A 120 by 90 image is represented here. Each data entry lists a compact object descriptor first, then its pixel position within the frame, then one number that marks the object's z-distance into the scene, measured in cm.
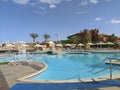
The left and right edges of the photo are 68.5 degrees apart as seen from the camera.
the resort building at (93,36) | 2890
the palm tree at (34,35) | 3920
